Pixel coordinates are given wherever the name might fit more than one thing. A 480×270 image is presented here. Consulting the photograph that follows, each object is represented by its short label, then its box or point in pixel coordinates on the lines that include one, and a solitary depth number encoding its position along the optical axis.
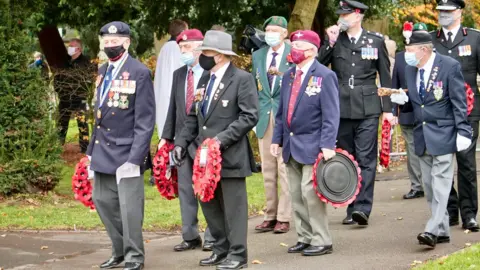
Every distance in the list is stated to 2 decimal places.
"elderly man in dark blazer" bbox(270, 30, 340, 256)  17.92
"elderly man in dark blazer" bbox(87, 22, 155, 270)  16.86
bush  25.14
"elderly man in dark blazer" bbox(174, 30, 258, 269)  16.90
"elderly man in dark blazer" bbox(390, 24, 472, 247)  18.25
